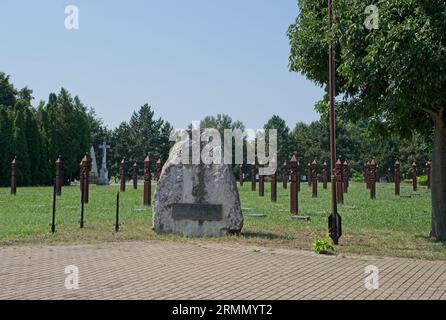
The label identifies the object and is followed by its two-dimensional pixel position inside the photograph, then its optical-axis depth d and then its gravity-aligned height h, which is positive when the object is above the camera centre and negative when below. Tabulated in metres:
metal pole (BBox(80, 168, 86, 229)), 13.02 -0.41
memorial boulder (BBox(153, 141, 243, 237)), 12.14 -0.26
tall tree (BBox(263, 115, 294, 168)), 69.62 +6.65
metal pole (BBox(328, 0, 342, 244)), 11.09 +0.25
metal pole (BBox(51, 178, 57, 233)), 12.33 -0.85
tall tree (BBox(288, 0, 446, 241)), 9.98 +2.39
